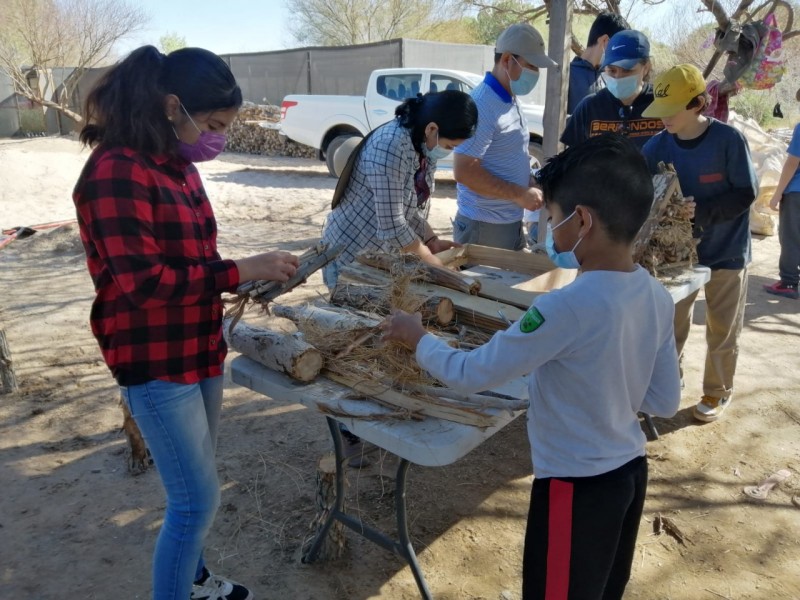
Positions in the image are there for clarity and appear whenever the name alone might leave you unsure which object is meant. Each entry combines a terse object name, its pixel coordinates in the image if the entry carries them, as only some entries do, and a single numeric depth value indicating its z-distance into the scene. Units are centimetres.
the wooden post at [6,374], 437
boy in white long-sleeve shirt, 156
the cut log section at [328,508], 280
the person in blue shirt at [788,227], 646
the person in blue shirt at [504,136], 392
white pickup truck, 1188
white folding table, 199
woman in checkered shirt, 296
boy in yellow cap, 345
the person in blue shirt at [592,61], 504
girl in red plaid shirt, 174
